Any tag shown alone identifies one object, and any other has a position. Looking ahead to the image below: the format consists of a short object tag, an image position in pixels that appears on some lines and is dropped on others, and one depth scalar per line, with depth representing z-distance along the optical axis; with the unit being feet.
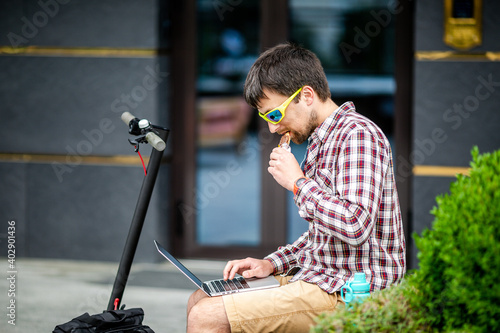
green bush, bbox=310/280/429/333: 14.78
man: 16.69
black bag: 17.08
